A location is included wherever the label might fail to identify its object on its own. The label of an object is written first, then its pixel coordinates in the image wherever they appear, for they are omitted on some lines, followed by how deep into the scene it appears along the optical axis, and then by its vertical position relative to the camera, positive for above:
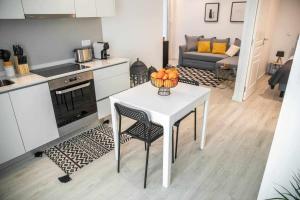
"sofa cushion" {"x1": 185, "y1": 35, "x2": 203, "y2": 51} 6.19 -0.53
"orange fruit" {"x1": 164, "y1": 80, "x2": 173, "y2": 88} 1.94 -0.52
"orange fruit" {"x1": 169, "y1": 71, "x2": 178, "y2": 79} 1.94 -0.45
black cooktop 2.57 -0.54
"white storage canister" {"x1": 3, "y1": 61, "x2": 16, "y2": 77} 2.40 -0.45
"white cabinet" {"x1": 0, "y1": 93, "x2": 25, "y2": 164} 2.08 -1.05
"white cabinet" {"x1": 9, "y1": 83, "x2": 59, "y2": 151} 2.20 -0.93
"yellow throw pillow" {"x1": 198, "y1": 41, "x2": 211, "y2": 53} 5.97 -0.61
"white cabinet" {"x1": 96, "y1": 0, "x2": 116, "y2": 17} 2.92 +0.24
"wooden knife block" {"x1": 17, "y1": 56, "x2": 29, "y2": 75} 2.52 -0.45
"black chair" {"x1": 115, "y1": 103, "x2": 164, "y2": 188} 1.76 -0.96
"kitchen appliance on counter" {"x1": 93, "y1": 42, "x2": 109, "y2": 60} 3.21 -0.36
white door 3.51 -0.43
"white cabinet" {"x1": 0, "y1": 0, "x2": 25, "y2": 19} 2.07 +0.17
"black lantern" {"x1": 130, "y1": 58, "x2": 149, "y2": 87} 3.88 -0.85
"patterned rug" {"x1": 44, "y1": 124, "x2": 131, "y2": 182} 2.37 -1.46
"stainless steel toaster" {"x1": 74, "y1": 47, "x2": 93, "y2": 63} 3.05 -0.41
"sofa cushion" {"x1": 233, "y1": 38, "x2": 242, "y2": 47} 5.64 -0.46
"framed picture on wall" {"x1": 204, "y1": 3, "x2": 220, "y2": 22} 6.19 +0.34
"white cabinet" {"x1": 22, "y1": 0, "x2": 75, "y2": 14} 2.22 +0.21
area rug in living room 4.88 -1.25
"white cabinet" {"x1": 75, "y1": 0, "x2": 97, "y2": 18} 2.66 +0.22
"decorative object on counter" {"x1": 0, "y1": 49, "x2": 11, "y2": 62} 2.35 -0.30
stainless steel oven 2.48 -0.86
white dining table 1.75 -0.68
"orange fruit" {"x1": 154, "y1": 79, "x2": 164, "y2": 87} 1.96 -0.52
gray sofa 5.30 -0.89
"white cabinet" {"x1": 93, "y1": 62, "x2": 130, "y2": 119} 2.96 -0.82
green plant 1.31 -0.99
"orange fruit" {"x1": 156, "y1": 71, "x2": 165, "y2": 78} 1.96 -0.44
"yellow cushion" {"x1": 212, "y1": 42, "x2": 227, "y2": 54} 5.79 -0.64
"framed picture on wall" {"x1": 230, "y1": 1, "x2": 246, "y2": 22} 5.74 +0.33
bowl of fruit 1.95 -0.48
